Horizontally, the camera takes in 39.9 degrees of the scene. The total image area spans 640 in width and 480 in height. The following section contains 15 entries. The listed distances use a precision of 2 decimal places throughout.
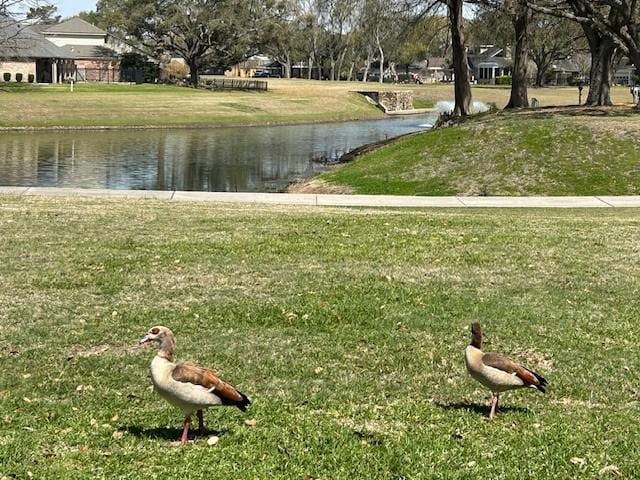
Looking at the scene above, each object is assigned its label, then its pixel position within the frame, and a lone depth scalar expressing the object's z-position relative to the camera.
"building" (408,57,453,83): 151.00
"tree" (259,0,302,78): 88.12
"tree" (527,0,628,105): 30.83
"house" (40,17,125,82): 95.12
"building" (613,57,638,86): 138.05
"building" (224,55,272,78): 136.38
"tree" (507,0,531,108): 37.78
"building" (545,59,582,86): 128.50
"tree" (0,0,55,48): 55.93
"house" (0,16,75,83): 73.88
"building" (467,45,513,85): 140.38
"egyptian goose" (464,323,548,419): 5.65
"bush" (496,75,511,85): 123.23
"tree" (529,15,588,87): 51.34
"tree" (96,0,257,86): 84.44
